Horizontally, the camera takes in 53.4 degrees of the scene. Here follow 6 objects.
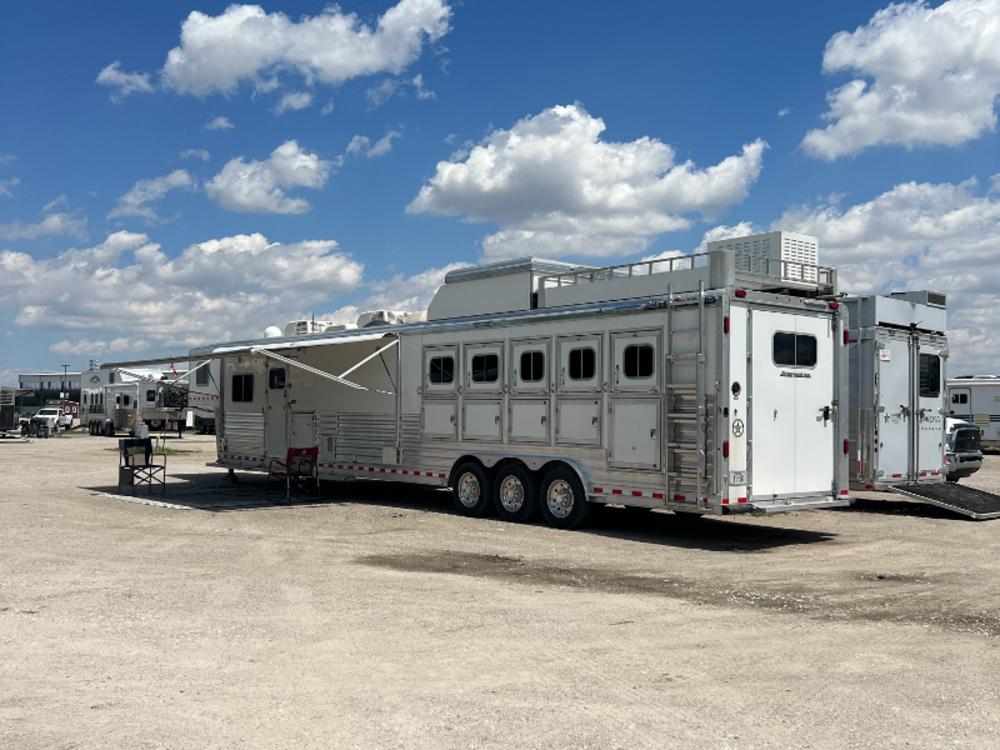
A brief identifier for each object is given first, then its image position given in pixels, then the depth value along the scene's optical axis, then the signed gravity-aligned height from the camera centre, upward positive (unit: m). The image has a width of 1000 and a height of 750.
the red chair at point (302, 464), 16.88 -0.83
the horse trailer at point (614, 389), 11.34 +0.35
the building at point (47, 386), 87.14 +2.75
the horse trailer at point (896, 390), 14.49 +0.40
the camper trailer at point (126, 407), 47.44 +0.42
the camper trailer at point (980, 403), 33.12 +0.49
